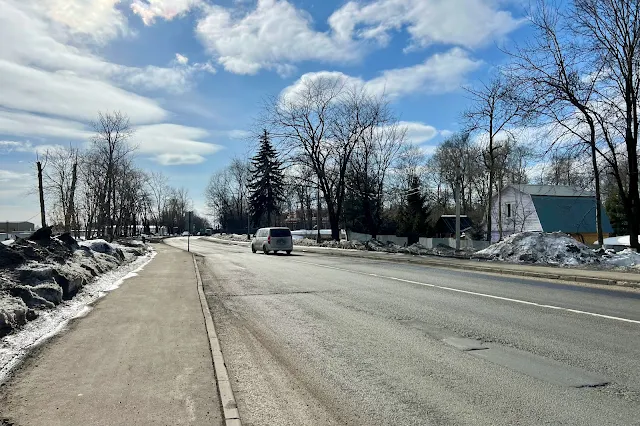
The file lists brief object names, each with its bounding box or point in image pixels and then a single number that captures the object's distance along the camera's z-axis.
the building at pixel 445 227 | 51.78
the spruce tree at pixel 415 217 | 47.94
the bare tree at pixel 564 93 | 22.45
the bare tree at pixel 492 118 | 23.62
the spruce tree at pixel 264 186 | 75.50
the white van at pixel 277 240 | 33.88
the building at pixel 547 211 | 49.19
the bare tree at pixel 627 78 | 20.84
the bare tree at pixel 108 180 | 42.50
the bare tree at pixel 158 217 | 104.12
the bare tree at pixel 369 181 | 45.94
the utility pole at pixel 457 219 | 26.83
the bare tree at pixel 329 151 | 44.66
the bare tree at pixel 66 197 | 38.88
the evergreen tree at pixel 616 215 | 52.28
